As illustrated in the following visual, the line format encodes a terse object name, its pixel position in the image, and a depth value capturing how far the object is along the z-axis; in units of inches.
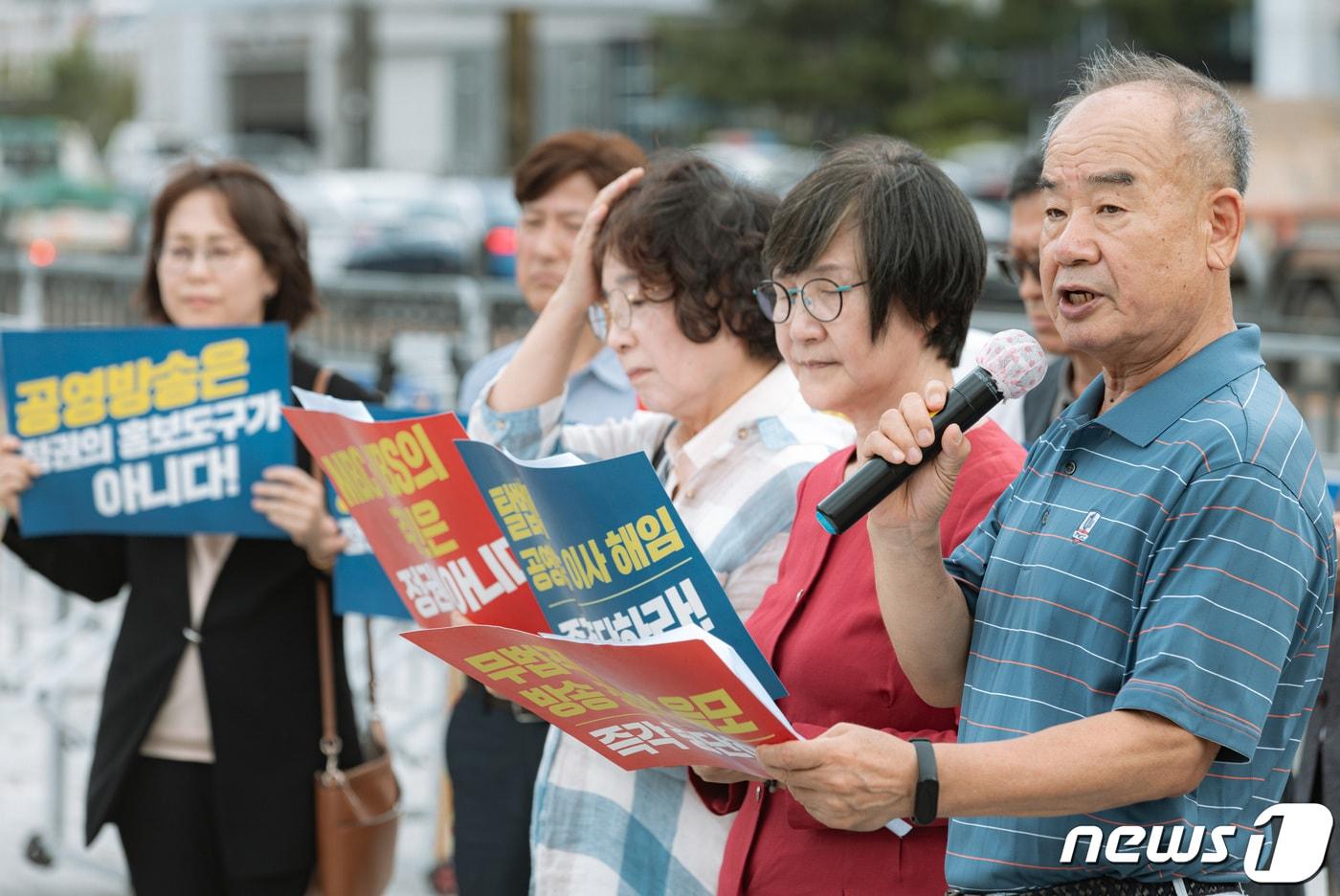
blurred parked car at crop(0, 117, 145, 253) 917.2
